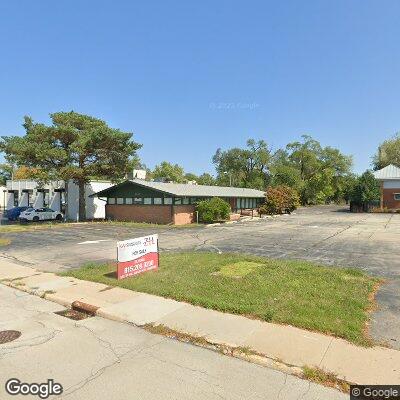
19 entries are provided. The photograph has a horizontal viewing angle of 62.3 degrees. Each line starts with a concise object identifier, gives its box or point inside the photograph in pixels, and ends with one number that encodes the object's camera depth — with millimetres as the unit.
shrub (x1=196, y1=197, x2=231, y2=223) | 30844
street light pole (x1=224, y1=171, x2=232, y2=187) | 76562
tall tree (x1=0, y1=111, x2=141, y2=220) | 29562
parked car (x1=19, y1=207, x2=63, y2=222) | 33844
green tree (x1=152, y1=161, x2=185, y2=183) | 89250
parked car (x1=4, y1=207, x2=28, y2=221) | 36162
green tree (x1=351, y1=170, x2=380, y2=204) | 50188
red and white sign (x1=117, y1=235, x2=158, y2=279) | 9875
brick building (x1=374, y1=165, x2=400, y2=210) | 49312
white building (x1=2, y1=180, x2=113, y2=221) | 39469
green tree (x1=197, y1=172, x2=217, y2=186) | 96875
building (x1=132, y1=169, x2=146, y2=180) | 59975
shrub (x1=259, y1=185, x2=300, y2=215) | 45000
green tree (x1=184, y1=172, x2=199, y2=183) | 116925
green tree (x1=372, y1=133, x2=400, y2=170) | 75956
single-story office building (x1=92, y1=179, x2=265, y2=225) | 30781
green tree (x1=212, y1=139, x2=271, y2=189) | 77125
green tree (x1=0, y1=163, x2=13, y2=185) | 90219
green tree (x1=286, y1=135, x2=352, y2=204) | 81562
